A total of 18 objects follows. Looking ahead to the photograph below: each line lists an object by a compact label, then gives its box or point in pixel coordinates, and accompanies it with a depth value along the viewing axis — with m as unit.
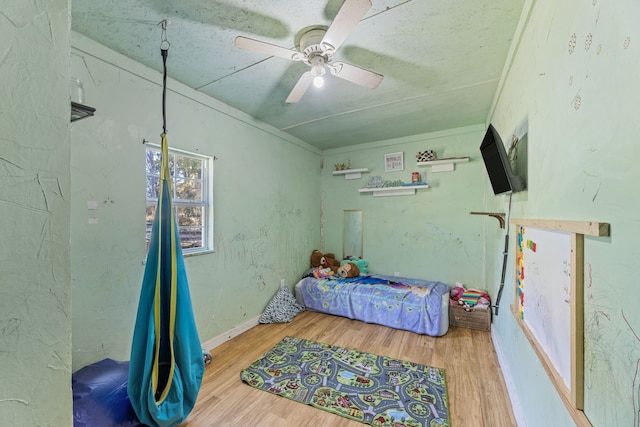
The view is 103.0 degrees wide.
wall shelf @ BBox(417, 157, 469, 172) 3.44
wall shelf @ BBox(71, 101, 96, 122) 1.20
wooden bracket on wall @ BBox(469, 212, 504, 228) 2.17
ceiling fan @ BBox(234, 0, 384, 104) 1.29
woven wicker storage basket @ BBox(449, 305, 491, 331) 2.93
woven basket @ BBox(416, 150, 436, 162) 3.60
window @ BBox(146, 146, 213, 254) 2.19
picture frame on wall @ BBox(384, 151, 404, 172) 3.88
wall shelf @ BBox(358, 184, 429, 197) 3.74
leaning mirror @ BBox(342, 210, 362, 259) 4.24
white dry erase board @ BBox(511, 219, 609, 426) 0.84
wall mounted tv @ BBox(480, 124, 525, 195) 1.56
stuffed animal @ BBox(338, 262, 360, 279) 3.69
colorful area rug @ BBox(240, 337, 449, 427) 1.74
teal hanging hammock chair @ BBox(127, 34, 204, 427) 1.47
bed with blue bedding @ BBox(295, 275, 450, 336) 2.88
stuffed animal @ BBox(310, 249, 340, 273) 4.01
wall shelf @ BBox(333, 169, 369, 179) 4.12
